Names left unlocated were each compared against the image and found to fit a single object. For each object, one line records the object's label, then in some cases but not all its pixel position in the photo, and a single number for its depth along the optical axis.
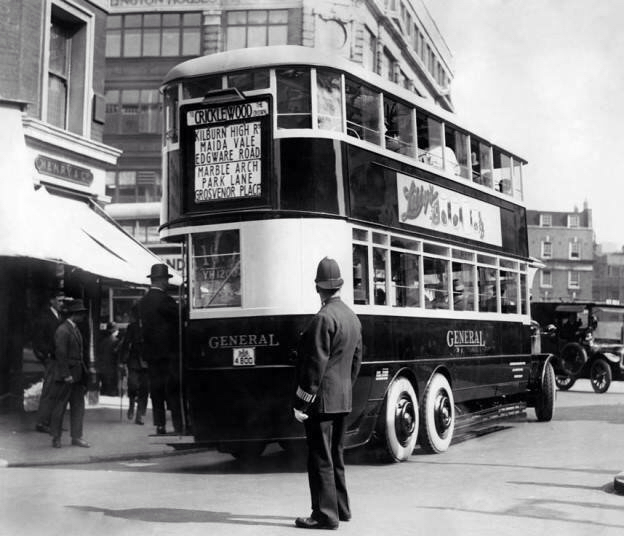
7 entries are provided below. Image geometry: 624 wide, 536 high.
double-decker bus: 9.11
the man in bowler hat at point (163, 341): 10.12
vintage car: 23.64
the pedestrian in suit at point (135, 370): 14.31
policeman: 6.49
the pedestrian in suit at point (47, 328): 13.87
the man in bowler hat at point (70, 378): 11.38
